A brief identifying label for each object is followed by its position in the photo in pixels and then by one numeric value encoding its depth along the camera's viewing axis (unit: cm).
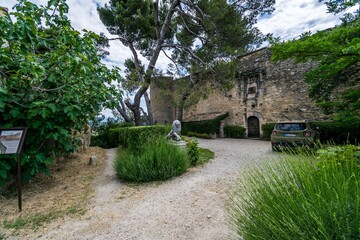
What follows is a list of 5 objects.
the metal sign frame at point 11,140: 259
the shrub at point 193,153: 492
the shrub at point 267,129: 1014
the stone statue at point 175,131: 554
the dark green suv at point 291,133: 589
